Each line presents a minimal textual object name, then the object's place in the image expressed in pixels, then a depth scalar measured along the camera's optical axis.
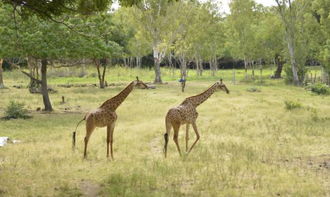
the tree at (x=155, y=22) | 45.47
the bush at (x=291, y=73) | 44.03
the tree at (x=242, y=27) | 51.31
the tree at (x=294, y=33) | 41.84
